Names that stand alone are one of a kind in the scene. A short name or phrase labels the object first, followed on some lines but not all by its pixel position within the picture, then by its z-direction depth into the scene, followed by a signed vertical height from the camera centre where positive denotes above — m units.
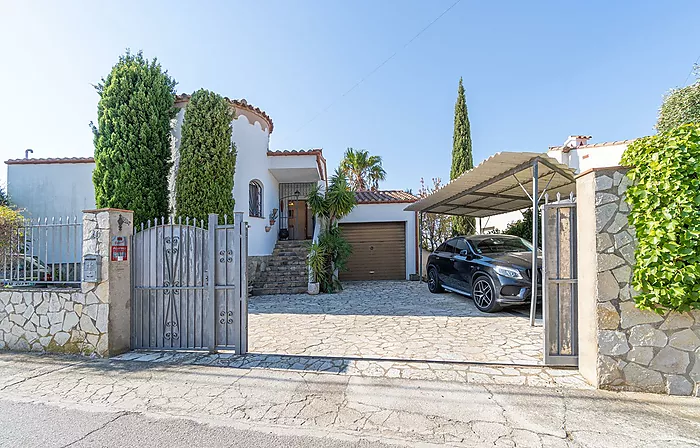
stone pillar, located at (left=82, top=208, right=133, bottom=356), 4.54 -0.73
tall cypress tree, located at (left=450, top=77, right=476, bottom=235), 14.21 +3.94
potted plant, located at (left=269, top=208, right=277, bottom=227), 12.17 +0.55
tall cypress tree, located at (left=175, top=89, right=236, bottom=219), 8.87 +1.95
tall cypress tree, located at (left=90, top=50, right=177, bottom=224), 8.37 +2.42
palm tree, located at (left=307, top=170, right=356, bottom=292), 10.10 -0.02
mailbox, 4.50 -0.52
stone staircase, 10.14 -1.40
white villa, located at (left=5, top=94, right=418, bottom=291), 10.50 +1.31
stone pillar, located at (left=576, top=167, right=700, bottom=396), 3.26 -0.98
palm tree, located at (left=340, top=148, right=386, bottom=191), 23.12 +4.50
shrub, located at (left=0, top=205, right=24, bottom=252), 5.04 +0.02
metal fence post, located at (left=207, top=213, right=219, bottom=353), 4.58 -0.74
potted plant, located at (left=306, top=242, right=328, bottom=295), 9.89 -1.17
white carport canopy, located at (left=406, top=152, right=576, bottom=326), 5.82 +1.08
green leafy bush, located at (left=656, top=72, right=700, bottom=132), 10.02 +3.93
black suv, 6.29 -0.86
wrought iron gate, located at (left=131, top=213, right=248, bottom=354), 4.58 -0.82
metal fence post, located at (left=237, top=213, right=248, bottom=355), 4.54 -0.79
